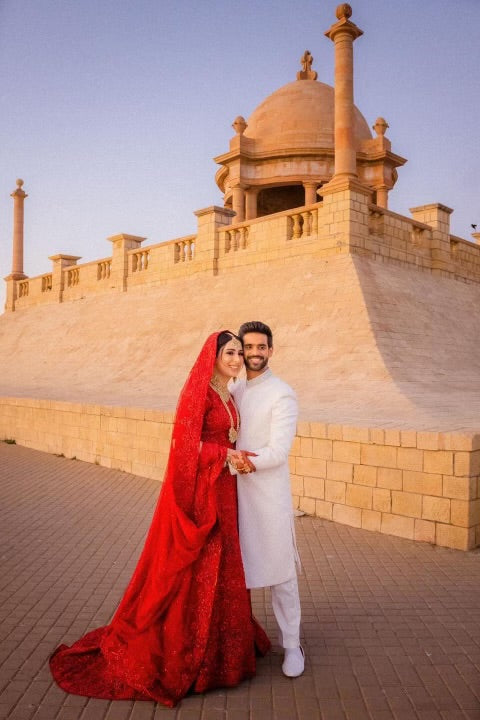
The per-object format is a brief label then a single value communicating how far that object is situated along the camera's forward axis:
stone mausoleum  5.89
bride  2.98
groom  3.14
